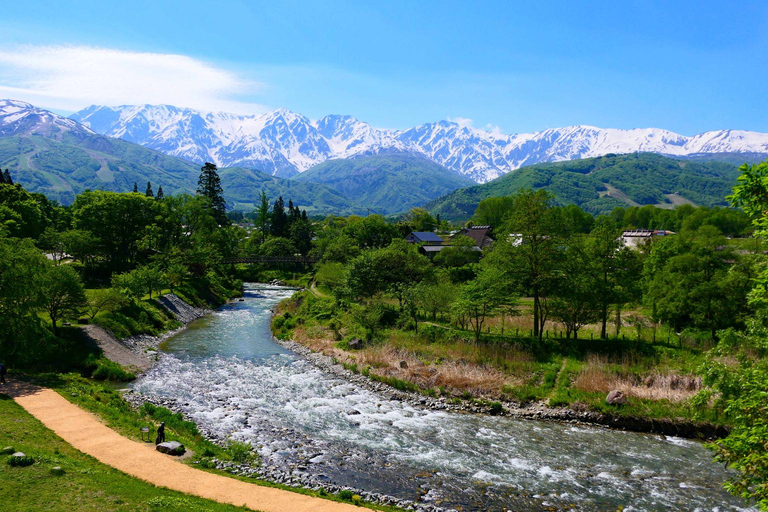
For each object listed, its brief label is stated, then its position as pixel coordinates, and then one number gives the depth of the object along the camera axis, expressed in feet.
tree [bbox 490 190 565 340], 125.70
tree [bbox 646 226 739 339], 117.91
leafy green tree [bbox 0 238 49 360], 93.15
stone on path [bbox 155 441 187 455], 68.42
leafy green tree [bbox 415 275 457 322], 153.17
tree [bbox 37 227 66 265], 236.84
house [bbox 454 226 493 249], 335.88
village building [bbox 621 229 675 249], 306.88
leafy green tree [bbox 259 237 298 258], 373.61
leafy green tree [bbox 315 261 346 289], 230.89
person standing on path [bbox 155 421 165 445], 71.00
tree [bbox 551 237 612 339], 125.59
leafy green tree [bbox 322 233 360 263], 277.64
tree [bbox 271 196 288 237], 424.46
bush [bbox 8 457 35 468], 55.01
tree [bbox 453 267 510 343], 125.49
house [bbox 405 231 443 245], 340.76
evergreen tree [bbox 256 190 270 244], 433.48
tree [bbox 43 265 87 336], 114.73
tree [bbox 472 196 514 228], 522.06
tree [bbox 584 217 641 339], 127.75
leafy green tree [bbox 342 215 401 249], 327.63
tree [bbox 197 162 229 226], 362.33
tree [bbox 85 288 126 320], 139.13
